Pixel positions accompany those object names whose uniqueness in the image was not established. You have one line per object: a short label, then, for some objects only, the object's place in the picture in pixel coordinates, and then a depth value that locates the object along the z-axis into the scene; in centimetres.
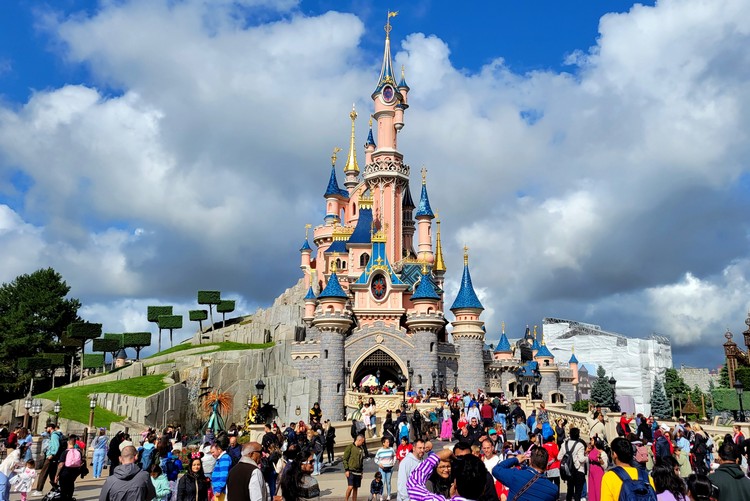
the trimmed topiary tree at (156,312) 6481
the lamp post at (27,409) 2743
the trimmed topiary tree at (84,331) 5372
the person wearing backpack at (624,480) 602
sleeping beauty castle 4172
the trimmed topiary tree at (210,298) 6700
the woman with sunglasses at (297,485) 743
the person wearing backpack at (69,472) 1052
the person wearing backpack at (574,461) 1026
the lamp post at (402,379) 4160
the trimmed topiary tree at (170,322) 6334
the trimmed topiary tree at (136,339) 5872
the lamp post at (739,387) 2338
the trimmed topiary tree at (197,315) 6625
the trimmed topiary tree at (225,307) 6824
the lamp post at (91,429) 2867
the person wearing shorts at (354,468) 1158
